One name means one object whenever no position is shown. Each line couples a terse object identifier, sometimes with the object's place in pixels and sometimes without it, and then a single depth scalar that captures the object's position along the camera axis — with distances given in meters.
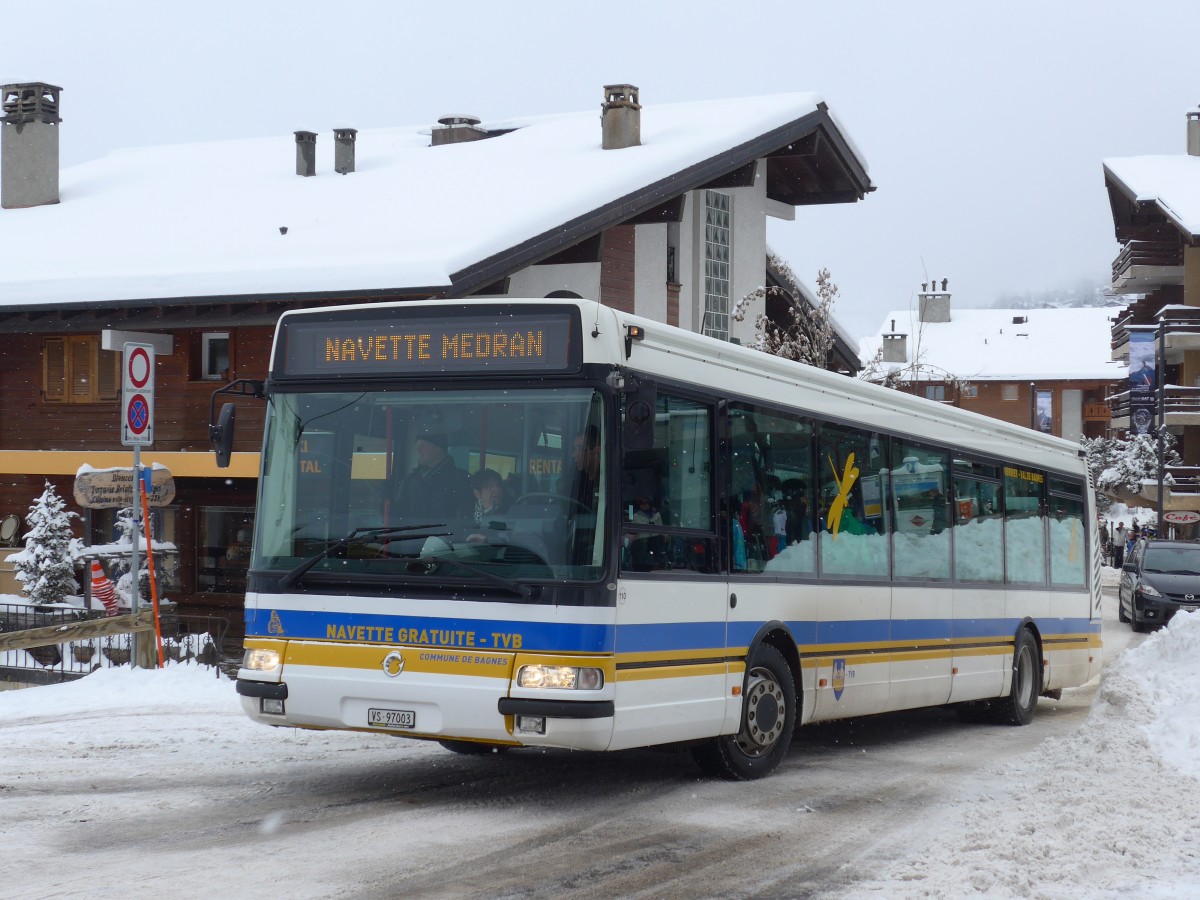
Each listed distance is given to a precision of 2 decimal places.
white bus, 8.48
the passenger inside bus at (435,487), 8.66
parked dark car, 30.78
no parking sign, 15.45
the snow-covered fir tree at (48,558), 23.12
